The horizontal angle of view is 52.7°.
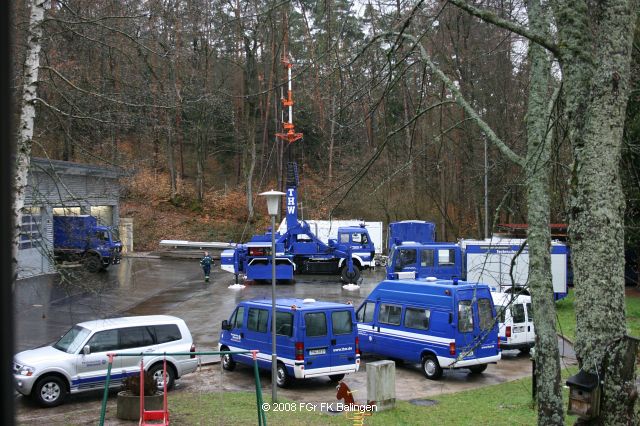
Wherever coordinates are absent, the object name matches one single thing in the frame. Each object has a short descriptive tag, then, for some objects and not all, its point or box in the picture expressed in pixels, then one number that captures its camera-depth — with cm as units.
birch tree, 883
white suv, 1267
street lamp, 1237
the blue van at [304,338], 1380
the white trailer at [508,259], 2583
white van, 1773
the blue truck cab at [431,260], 2931
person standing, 3212
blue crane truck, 3164
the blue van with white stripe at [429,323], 1494
